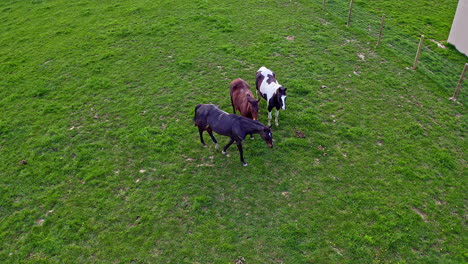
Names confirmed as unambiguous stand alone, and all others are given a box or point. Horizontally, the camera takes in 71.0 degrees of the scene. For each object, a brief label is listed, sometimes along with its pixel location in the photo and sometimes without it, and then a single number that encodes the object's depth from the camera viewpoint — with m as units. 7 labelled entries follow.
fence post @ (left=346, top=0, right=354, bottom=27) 16.44
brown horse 9.64
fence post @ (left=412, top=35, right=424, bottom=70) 13.23
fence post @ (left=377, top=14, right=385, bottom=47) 14.79
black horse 8.95
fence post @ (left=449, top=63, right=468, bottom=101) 11.80
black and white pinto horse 9.76
